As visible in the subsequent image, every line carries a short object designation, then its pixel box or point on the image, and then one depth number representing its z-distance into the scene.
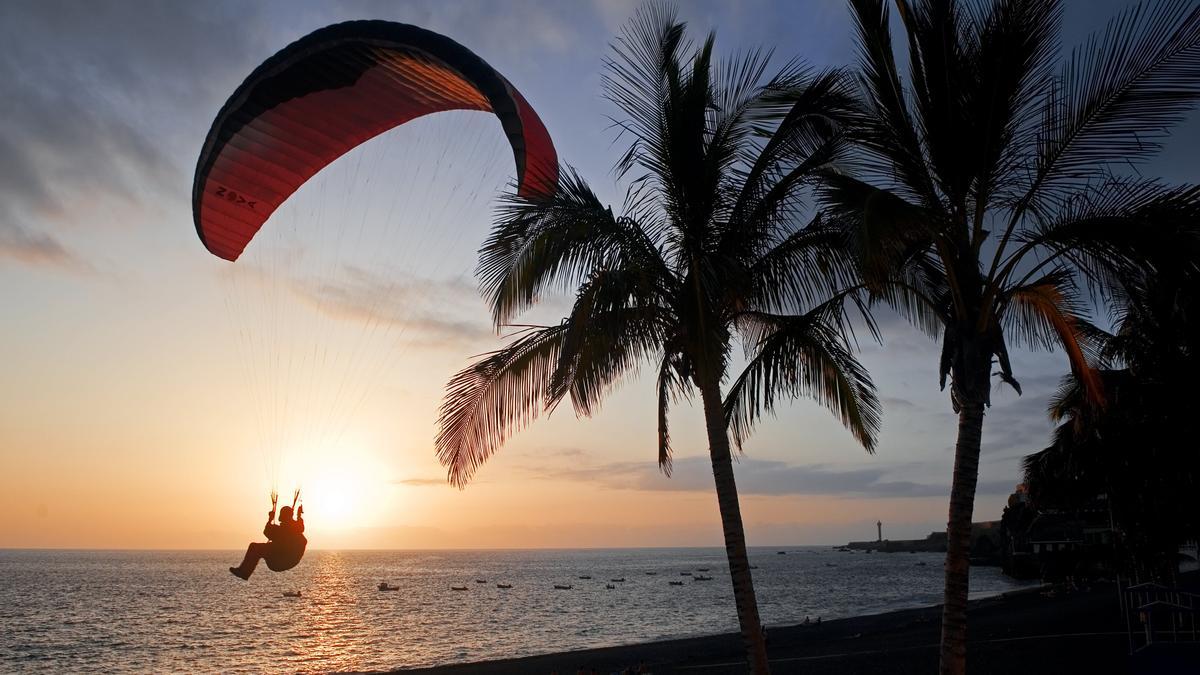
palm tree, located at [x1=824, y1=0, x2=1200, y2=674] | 6.93
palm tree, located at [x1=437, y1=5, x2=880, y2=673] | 8.07
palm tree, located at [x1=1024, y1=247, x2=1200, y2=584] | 14.15
